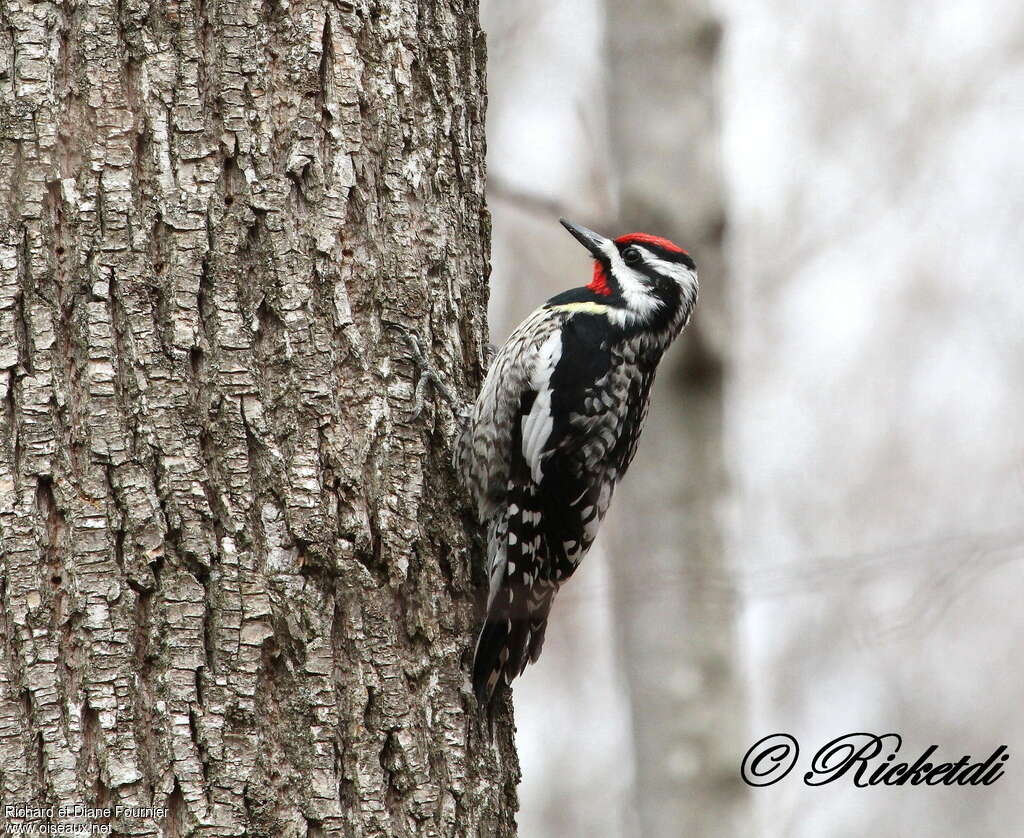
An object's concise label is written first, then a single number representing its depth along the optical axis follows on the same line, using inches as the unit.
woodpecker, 262.4
